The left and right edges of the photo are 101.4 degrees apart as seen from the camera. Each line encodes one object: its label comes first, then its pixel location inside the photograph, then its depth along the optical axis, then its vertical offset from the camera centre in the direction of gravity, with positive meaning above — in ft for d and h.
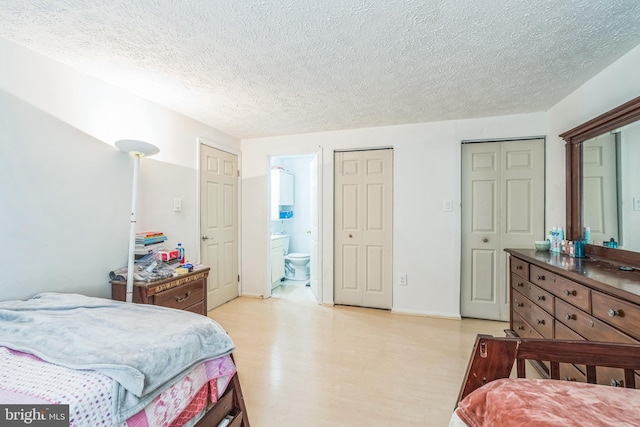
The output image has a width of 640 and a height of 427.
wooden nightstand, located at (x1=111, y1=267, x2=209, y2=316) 6.26 -1.99
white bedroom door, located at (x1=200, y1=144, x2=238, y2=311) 10.18 -0.30
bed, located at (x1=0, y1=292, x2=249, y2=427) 2.72 -1.78
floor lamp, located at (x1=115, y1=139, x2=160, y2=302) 6.19 +1.29
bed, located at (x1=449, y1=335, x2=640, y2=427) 2.23 -1.68
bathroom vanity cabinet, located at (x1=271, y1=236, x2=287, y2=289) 13.20 -2.27
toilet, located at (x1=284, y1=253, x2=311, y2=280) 15.02 -2.93
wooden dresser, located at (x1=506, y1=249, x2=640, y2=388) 3.79 -1.50
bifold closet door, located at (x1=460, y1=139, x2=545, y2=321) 9.27 +0.14
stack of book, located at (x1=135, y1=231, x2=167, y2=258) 7.15 -0.79
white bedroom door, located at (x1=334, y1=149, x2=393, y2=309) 10.66 -0.48
